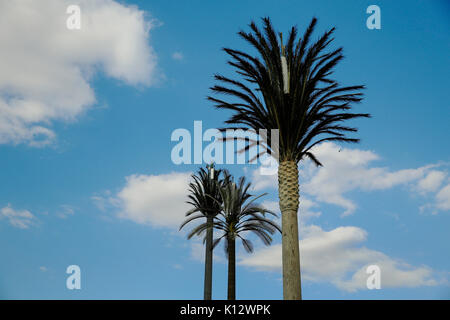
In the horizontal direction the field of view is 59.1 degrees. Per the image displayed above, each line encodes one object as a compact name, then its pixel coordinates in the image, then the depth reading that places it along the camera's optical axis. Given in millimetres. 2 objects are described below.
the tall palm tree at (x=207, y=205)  24703
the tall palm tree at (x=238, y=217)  22125
